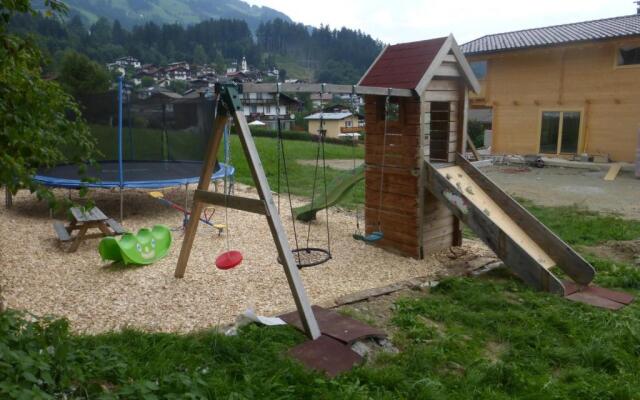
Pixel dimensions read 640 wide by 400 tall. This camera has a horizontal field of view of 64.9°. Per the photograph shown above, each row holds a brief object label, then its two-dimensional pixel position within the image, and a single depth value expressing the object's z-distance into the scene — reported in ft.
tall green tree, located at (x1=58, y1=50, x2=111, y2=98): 101.35
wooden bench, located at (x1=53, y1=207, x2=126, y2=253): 20.61
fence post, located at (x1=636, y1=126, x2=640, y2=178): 48.68
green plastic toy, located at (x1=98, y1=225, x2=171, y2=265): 18.44
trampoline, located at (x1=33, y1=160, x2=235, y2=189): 26.94
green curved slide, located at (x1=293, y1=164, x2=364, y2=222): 23.76
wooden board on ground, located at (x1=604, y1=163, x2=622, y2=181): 48.09
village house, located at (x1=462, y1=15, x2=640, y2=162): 56.29
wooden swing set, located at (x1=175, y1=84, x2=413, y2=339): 12.50
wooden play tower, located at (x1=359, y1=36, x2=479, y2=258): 20.01
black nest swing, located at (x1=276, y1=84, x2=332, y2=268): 15.35
